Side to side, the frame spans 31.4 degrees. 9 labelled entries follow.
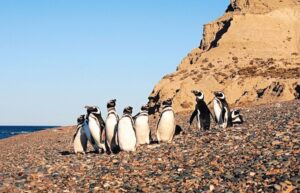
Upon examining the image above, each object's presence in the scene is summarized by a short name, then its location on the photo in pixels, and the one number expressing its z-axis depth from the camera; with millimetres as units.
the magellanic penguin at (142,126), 15305
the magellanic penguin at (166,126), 15672
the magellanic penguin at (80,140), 16906
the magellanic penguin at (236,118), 18781
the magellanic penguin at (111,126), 14867
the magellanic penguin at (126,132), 14227
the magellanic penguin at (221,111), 18156
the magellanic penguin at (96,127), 15516
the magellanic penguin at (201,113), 18203
